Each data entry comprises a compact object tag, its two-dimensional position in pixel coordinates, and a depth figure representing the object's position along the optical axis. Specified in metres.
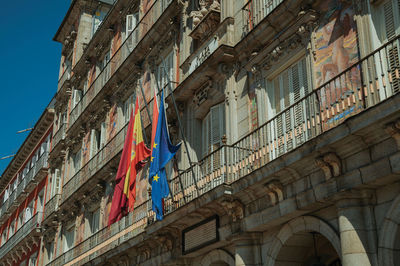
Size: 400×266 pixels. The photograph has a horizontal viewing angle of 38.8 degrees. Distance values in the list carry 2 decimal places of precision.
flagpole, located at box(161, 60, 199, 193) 12.83
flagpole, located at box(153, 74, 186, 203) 13.46
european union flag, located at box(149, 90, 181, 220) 13.80
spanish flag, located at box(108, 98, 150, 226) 15.59
